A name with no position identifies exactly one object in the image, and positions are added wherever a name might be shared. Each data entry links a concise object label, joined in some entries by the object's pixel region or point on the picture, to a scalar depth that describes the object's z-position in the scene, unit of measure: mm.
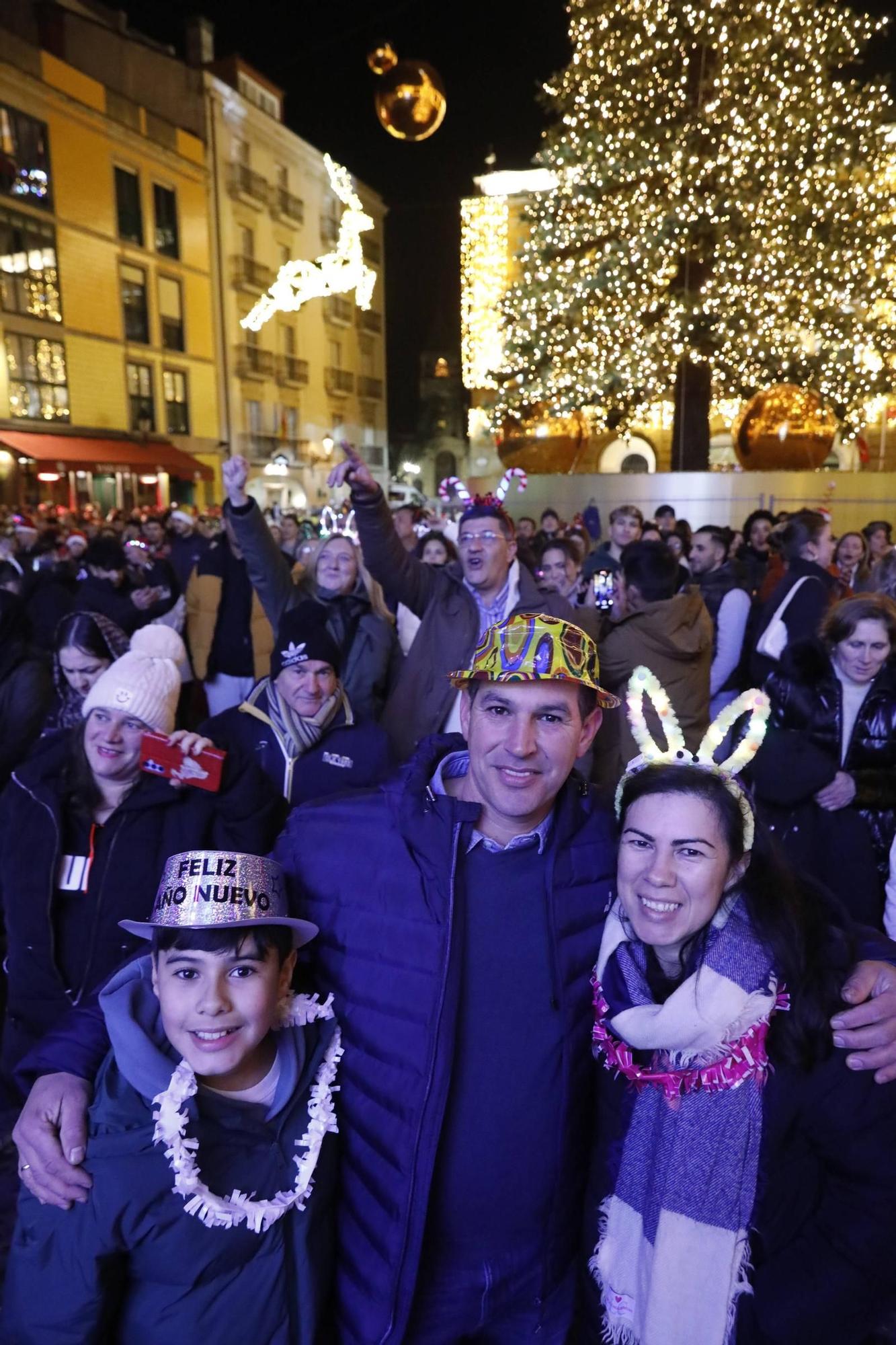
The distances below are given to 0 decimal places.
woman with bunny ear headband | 1594
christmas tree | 11766
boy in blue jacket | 1449
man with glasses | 3801
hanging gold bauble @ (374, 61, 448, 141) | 5918
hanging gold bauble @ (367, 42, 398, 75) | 6268
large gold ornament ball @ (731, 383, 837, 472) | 13789
